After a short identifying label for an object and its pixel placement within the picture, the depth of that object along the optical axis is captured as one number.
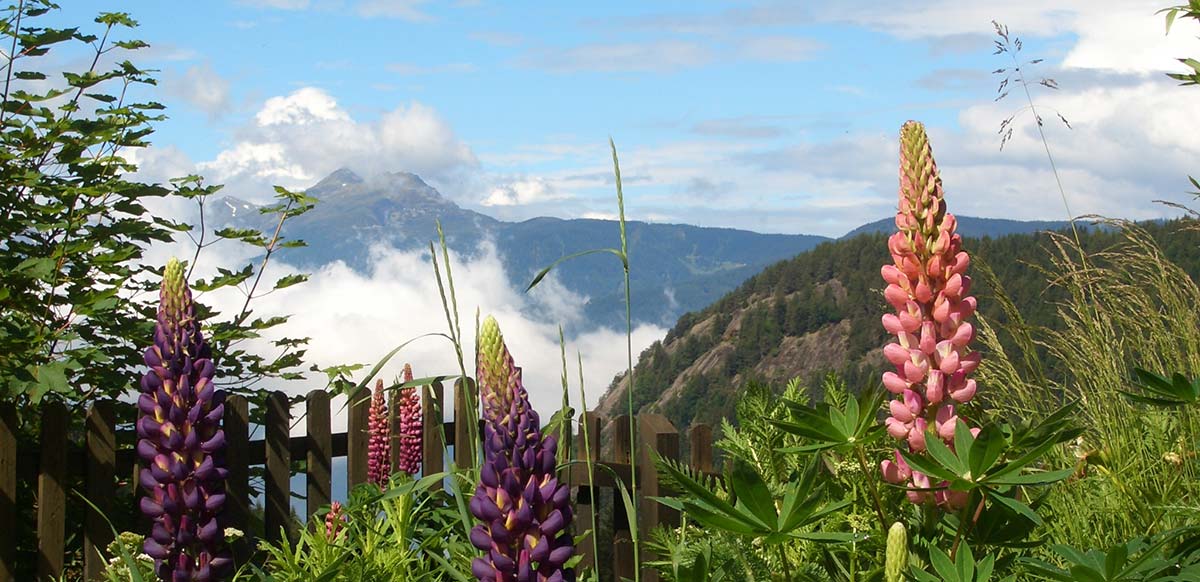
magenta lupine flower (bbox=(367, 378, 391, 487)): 5.53
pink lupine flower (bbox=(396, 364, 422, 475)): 5.63
